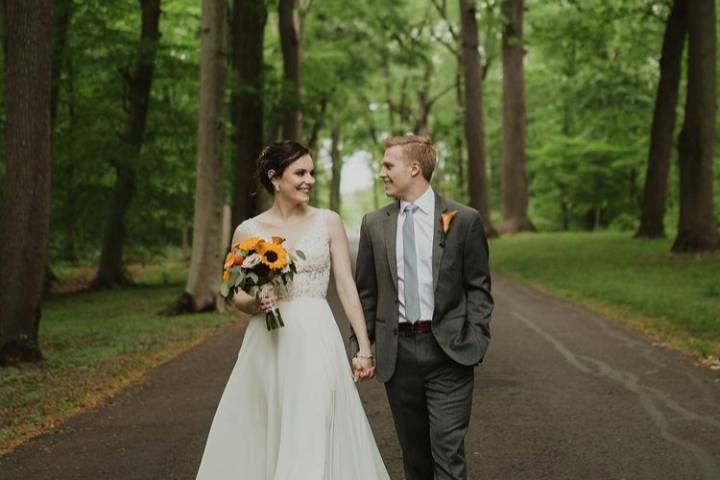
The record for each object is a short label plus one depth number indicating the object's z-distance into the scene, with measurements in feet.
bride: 15.87
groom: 15.10
